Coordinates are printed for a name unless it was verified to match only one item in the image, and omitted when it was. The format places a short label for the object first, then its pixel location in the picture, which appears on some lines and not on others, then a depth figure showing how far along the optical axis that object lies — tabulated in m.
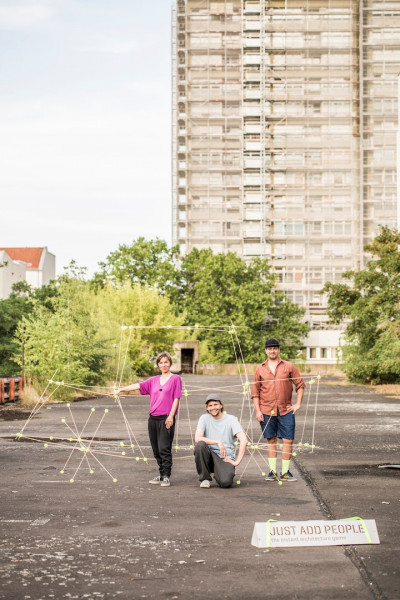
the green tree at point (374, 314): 39.88
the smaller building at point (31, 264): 101.19
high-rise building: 95.12
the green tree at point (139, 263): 90.00
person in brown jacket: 11.41
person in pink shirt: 11.21
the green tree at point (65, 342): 32.59
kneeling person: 10.91
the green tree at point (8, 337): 38.01
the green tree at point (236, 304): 84.19
